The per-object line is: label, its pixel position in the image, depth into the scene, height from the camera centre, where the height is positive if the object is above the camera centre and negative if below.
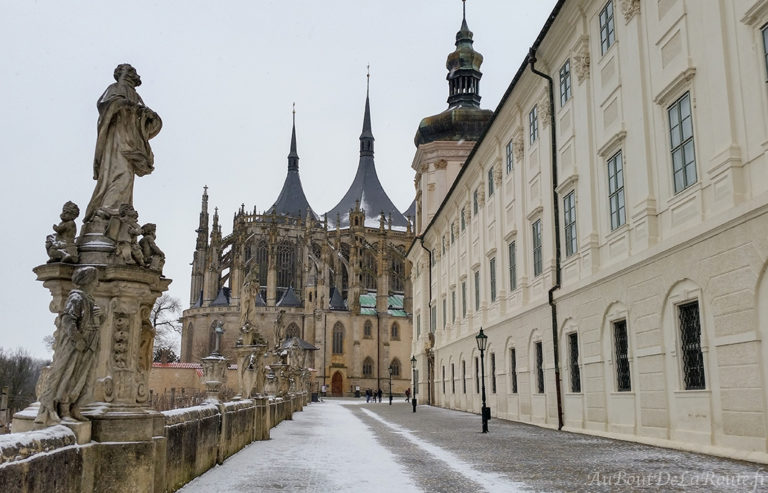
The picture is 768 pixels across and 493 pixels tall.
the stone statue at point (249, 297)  17.50 +2.04
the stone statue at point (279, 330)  27.49 +1.96
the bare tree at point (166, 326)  80.00 +6.34
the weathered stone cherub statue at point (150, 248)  6.74 +1.24
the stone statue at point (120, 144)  6.82 +2.30
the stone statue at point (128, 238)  6.44 +1.29
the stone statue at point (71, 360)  5.33 +0.15
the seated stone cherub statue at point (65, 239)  6.16 +1.23
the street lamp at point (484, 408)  17.64 -0.75
